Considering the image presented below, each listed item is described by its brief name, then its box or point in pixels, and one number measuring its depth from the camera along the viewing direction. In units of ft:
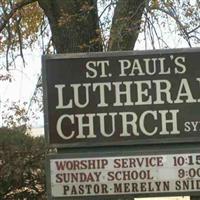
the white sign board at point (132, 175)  31.96
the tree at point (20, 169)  49.14
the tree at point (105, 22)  46.67
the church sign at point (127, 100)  32.19
